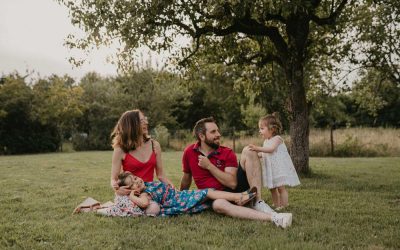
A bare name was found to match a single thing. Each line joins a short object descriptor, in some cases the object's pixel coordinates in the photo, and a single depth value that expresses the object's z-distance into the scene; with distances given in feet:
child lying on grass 19.79
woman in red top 20.81
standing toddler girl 22.35
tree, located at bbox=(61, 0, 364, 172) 30.99
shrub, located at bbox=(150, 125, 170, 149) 97.86
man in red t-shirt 19.44
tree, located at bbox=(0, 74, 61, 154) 99.50
